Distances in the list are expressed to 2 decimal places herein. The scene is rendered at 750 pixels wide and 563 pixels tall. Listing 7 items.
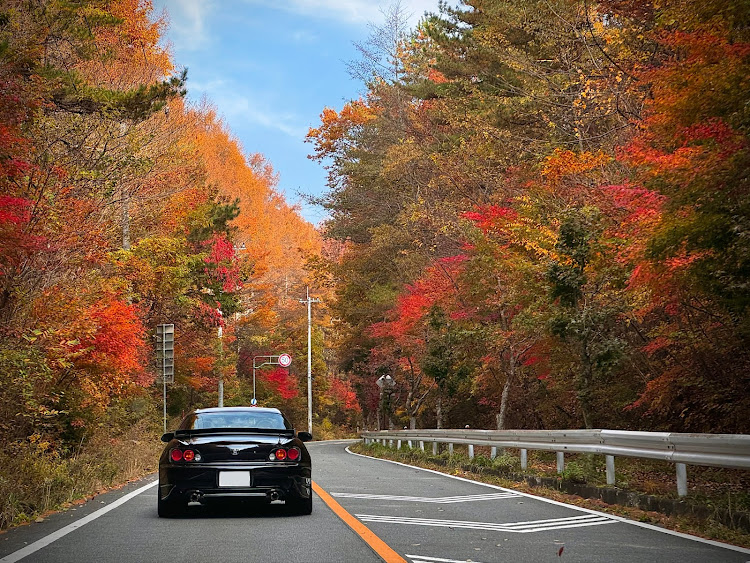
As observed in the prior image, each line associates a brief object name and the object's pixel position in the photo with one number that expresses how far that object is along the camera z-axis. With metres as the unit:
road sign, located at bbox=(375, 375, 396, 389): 42.78
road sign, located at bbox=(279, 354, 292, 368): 63.34
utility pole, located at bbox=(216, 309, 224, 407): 44.75
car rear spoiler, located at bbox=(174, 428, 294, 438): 10.13
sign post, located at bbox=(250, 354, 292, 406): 63.31
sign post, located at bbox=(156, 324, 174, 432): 27.86
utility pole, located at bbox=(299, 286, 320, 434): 57.72
